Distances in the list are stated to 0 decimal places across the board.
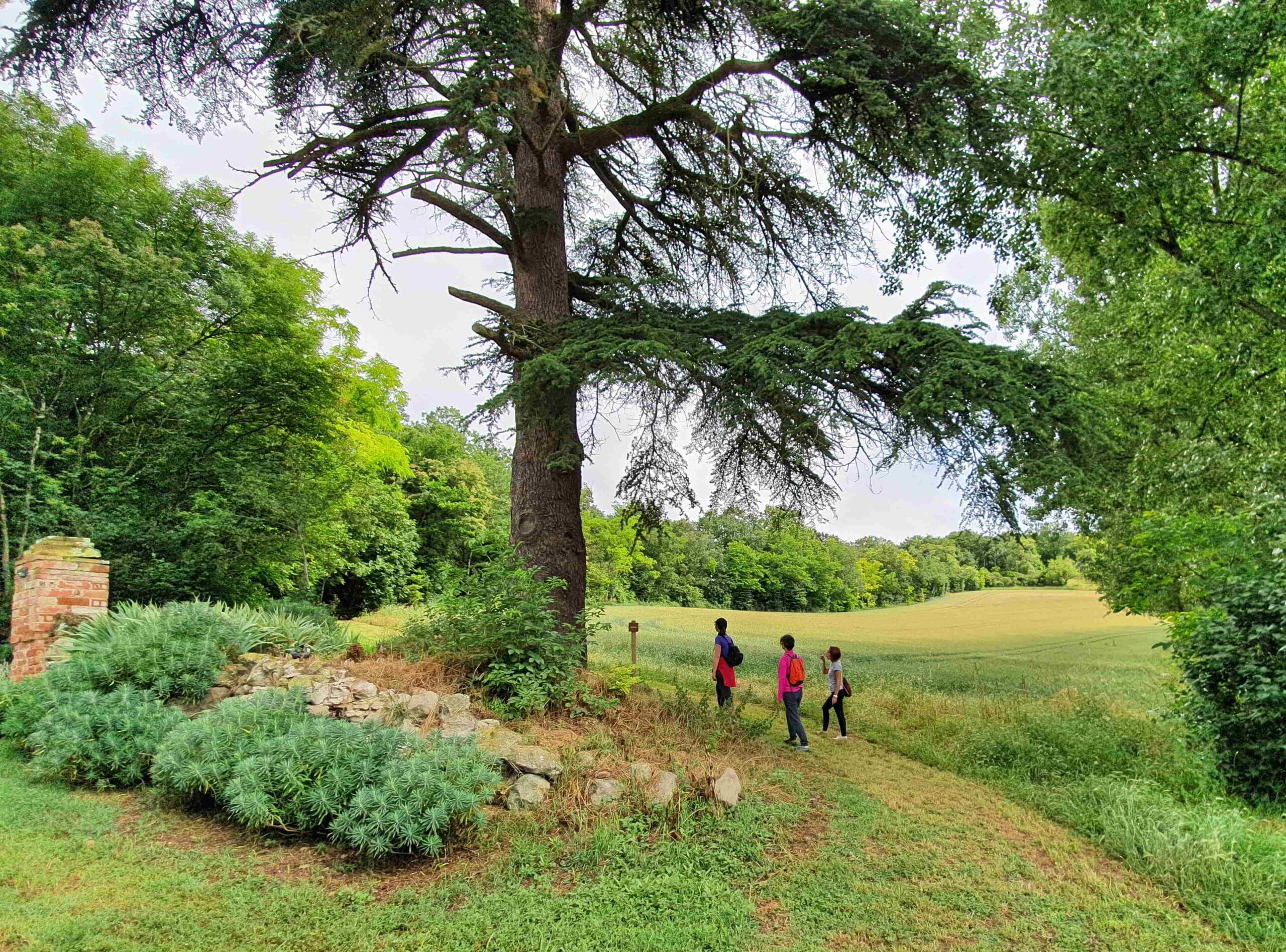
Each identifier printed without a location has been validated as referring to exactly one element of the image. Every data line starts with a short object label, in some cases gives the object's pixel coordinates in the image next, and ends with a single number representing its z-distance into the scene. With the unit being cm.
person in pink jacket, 741
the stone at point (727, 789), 507
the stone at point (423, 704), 566
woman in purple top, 848
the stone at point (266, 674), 624
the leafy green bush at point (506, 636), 645
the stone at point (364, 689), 580
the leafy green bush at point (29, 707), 582
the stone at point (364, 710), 546
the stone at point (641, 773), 507
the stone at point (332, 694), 558
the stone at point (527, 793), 473
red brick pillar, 710
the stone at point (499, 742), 517
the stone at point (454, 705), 579
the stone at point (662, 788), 487
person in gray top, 823
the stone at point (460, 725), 534
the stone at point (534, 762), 502
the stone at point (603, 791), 484
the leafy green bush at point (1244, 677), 563
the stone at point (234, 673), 629
